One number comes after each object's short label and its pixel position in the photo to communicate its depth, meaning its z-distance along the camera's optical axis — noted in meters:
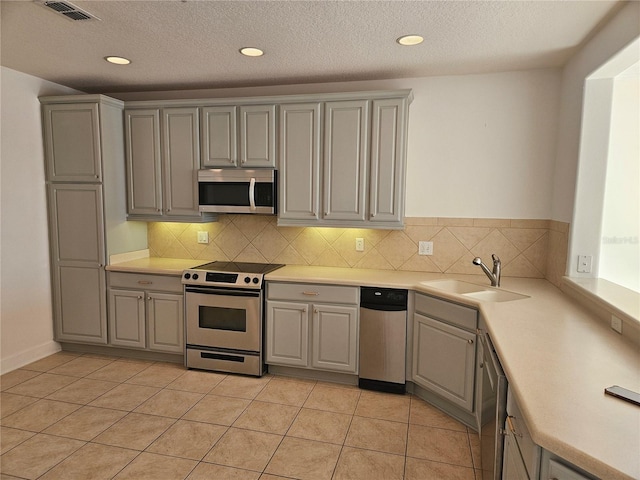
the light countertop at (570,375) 1.05
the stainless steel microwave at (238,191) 3.48
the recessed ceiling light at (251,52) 2.81
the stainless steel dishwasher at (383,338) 3.08
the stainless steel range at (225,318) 3.35
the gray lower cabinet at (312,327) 3.21
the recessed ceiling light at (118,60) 3.03
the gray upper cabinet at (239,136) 3.47
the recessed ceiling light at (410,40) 2.56
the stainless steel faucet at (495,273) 3.00
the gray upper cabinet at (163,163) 3.65
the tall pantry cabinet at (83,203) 3.59
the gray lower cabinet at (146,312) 3.57
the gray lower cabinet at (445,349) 2.62
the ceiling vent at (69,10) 2.17
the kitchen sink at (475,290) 2.82
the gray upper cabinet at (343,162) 3.23
